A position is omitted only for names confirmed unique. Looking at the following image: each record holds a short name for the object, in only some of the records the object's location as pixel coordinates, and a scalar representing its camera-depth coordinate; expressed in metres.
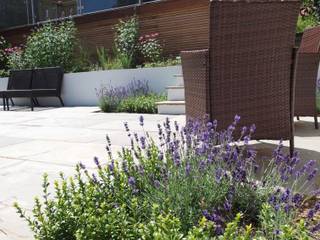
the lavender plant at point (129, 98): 6.77
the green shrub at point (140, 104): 6.69
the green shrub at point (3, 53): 11.25
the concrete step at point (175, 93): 6.62
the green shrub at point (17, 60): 9.98
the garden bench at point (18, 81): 9.20
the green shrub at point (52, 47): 9.30
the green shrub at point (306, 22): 7.11
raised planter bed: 7.62
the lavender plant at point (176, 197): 1.61
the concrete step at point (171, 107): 6.23
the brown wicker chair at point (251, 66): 2.68
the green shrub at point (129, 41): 8.76
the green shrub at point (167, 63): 7.91
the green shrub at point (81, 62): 9.50
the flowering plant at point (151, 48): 8.53
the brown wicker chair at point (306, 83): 4.02
